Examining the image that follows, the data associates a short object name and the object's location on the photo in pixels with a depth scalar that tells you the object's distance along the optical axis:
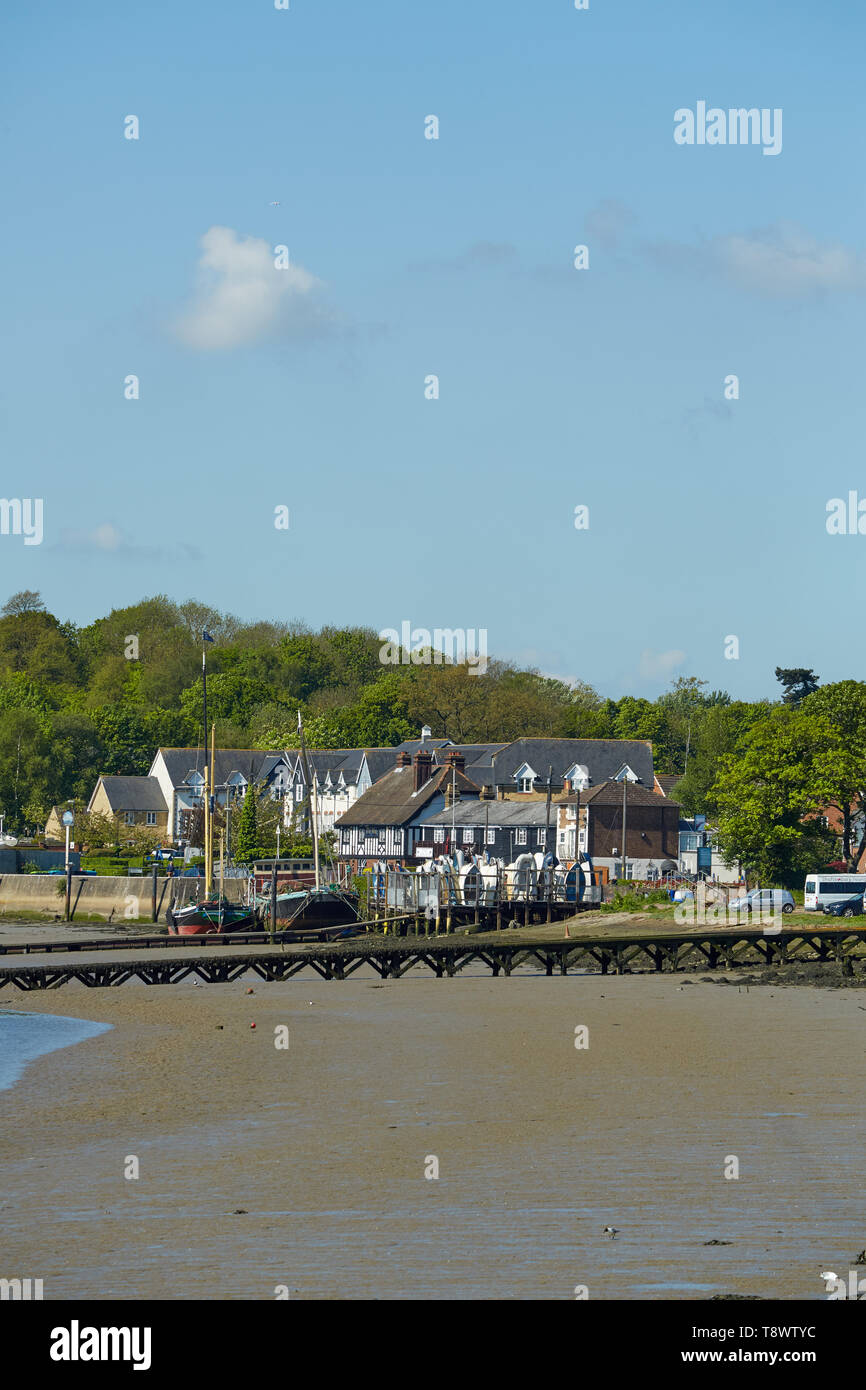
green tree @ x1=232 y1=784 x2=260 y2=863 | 114.81
